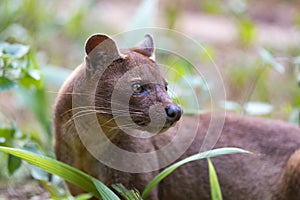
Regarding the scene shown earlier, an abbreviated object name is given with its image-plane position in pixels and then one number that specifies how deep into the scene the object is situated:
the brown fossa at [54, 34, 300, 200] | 6.70
